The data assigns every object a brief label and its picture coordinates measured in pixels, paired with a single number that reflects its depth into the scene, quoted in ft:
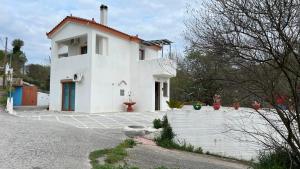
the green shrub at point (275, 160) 17.36
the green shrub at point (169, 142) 26.01
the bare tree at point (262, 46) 13.05
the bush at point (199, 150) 25.75
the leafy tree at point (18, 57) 104.10
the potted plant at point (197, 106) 26.80
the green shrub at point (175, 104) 28.62
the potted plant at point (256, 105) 16.23
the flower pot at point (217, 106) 25.65
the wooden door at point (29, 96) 78.33
